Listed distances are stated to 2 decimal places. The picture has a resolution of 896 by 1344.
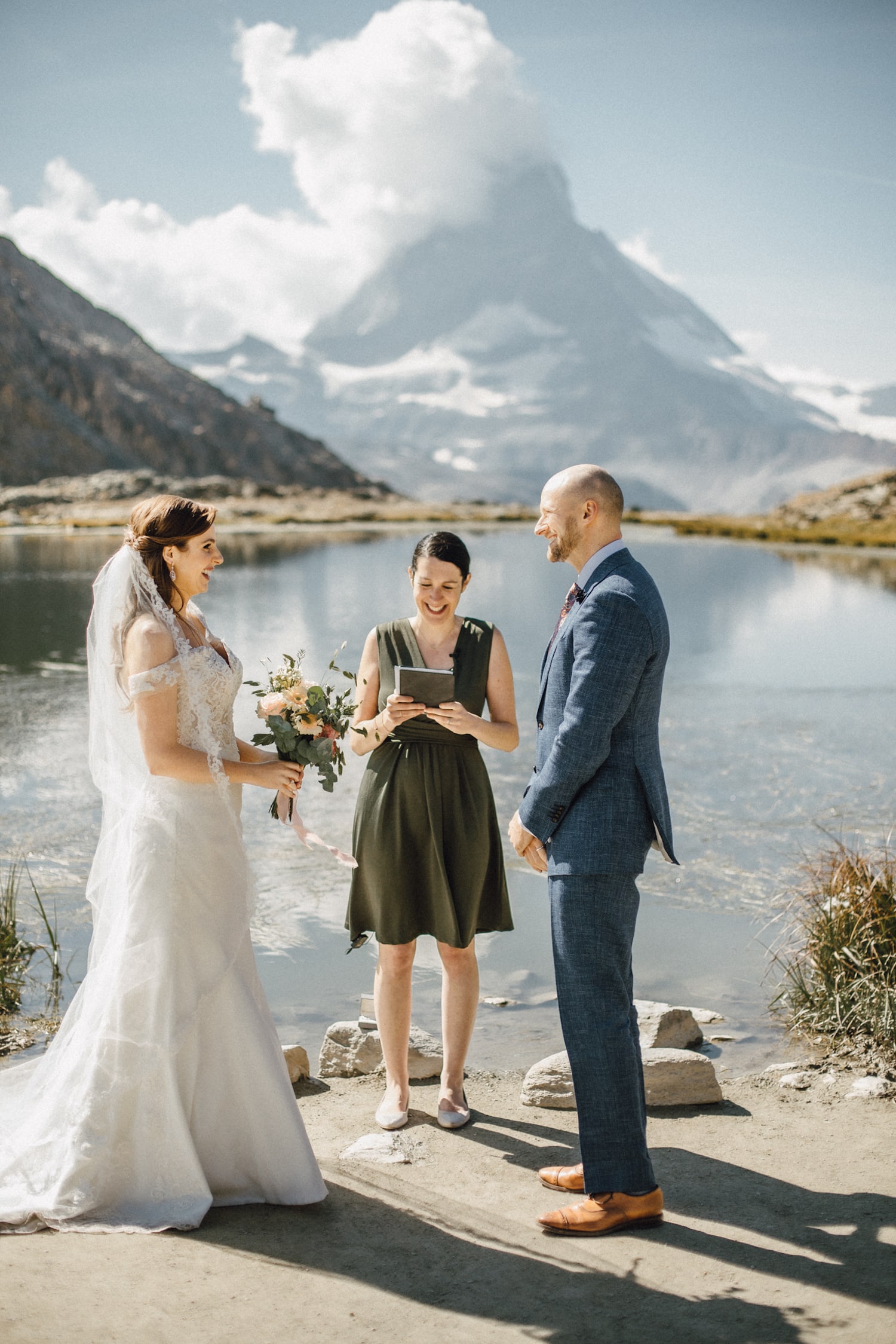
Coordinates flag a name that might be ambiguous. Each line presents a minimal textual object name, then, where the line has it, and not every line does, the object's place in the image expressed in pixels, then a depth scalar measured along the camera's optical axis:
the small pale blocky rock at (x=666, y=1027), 5.00
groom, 3.40
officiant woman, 4.30
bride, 3.51
